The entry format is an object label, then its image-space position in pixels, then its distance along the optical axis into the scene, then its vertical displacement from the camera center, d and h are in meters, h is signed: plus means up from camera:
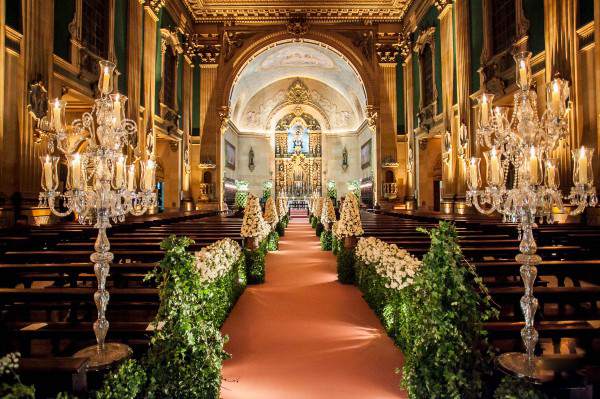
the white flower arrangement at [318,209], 16.05 -0.13
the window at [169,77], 17.61 +6.57
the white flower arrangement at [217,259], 3.60 -0.61
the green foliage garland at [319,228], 14.23 -0.89
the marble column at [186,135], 19.34 +4.00
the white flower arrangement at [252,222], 6.86 -0.28
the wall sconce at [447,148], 14.07 +2.20
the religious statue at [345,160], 32.00 +4.05
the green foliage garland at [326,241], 10.90 -1.06
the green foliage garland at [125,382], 1.85 -0.93
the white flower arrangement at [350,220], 6.84 -0.28
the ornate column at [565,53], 8.10 +3.48
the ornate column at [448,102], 13.85 +4.08
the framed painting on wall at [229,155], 26.30 +4.04
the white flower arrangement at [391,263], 3.63 -0.66
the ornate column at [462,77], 13.04 +4.63
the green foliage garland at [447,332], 2.22 -0.82
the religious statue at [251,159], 32.50 +4.35
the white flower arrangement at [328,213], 11.28 -0.22
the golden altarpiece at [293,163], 33.22 +4.35
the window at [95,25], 10.81 +5.81
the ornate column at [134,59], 13.09 +5.55
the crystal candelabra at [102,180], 2.34 +0.25
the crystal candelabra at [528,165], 2.26 +0.28
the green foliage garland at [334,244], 9.83 -1.07
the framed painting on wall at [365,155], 25.86 +3.87
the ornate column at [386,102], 20.61 +5.92
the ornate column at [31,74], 7.84 +3.10
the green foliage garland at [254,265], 6.74 -1.09
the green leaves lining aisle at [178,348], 2.08 -0.89
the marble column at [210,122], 20.77 +4.99
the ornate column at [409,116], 19.38 +4.85
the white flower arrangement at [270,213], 11.26 -0.20
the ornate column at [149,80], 14.05 +5.25
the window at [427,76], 17.03 +6.27
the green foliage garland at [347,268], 6.70 -1.16
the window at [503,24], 11.07 +5.70
